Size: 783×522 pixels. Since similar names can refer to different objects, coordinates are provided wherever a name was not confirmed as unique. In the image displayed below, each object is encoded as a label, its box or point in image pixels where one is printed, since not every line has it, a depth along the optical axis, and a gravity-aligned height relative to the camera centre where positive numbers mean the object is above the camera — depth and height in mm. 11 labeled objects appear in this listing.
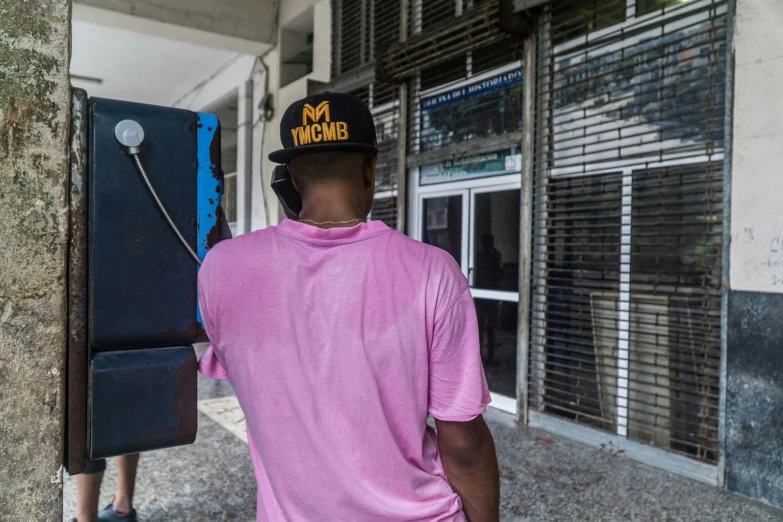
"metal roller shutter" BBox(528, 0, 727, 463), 4172 +266
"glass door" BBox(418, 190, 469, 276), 6350 +319
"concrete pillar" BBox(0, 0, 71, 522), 1402 -12
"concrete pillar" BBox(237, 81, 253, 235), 10273 +1561
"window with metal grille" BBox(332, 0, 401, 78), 7289 +2670
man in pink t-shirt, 1181 -190
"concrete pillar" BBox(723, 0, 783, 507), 3701 -43
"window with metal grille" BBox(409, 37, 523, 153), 5652 +1493
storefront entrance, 5789 -69
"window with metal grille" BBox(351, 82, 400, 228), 7133 +1281
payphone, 1497 -75
